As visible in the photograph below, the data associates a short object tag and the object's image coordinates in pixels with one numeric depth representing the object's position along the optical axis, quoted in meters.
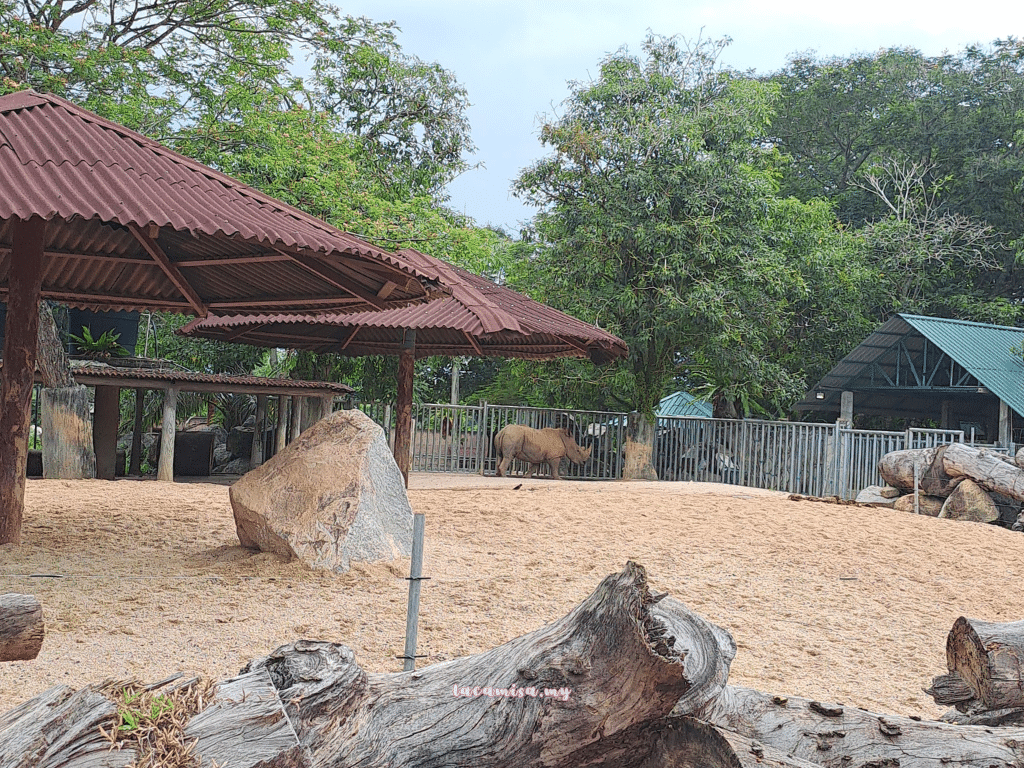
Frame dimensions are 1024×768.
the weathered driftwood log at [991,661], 3.55
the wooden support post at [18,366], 6.99
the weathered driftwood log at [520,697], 2.46
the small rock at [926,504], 13.48
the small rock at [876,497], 14.37
